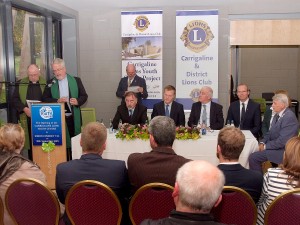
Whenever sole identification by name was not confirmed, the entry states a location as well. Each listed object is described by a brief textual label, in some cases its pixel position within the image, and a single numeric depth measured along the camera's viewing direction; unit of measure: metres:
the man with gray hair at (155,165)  2.39
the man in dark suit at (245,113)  5.27
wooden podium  4.31
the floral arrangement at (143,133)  4.33
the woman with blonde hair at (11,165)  2.51
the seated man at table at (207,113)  5.29
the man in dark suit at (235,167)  2.27
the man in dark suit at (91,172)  2.41
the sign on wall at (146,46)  6.66
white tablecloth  4.31
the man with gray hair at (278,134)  4.44
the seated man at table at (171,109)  5.44
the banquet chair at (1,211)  2.39
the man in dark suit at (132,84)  6.40
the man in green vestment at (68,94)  5.18
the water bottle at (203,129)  4.59
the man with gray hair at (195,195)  1.49
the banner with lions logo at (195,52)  6.55
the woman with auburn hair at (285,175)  2.24
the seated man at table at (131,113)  5.27
